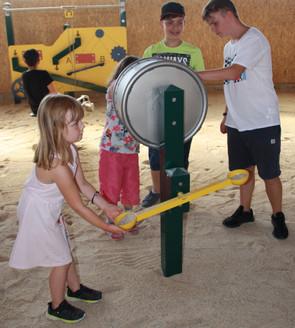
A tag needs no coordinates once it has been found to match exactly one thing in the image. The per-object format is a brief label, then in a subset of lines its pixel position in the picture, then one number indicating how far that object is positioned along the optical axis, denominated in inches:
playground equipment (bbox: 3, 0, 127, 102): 276.1
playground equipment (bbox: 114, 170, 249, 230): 64.7
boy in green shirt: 103.8
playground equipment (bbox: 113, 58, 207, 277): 66.2
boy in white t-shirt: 86.5
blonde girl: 61.9
